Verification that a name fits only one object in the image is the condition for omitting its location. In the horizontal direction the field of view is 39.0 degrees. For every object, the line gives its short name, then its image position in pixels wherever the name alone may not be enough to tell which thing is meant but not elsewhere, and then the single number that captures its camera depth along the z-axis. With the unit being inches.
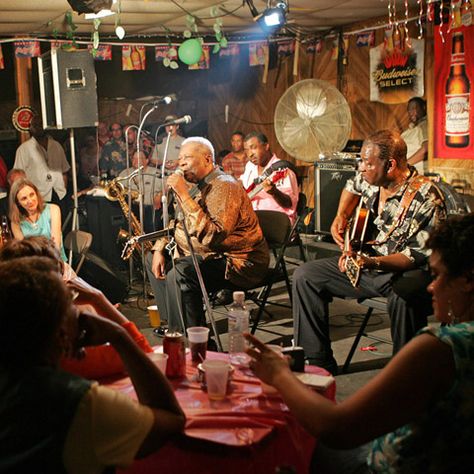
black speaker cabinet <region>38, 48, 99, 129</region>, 234.4
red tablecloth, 70.5
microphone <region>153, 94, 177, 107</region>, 192.5
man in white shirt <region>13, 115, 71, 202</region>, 293.3
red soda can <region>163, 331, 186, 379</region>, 91.6
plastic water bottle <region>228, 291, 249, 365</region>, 98.2
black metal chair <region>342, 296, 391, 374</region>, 145.3
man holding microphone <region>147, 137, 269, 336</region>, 162.2
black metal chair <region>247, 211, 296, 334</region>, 177.5
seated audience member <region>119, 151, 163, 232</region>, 285.7
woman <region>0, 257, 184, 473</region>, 52.9
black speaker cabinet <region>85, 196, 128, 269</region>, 281.6
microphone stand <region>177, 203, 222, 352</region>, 133.5
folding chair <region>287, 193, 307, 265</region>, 218.4
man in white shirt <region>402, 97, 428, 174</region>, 271.0
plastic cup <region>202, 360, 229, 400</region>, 83.0
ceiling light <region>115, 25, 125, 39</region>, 240.7
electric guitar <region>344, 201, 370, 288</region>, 153.7
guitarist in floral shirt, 138.9
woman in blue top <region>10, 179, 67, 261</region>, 192.4
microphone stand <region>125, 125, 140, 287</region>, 253.4
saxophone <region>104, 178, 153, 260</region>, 247.3
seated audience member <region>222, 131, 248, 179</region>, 323.6
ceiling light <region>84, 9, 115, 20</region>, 196.1
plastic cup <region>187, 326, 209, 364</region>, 98.0
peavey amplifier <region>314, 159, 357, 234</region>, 279.7
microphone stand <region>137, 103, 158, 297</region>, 210.5
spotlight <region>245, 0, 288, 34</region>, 225.9
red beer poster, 243.8
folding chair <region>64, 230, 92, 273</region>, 217.8
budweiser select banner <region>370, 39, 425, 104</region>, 276.7
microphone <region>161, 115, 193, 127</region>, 167.8
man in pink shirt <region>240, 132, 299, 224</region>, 227.1
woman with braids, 56.2
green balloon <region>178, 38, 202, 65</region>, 292.7
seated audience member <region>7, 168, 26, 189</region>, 248.3
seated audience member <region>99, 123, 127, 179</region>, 343.3
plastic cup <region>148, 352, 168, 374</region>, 89.3
